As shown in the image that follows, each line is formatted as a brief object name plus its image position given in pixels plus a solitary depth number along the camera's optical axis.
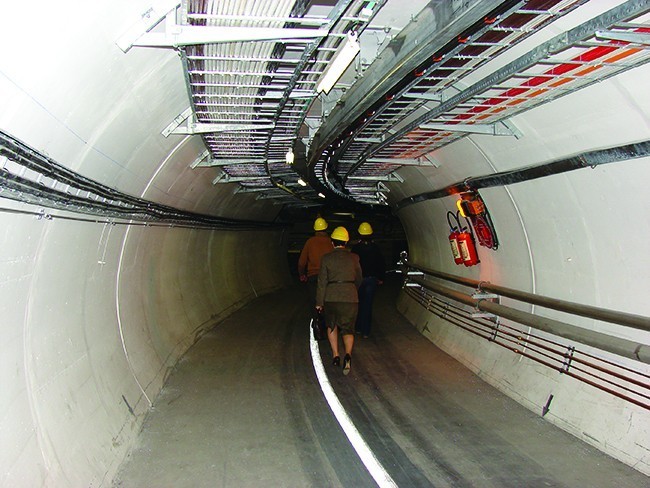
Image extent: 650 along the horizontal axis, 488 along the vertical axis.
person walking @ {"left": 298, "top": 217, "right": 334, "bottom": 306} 11.73
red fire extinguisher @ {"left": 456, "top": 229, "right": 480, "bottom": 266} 9.27
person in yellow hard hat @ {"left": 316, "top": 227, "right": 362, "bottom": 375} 8.59
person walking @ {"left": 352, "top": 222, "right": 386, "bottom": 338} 11.19
